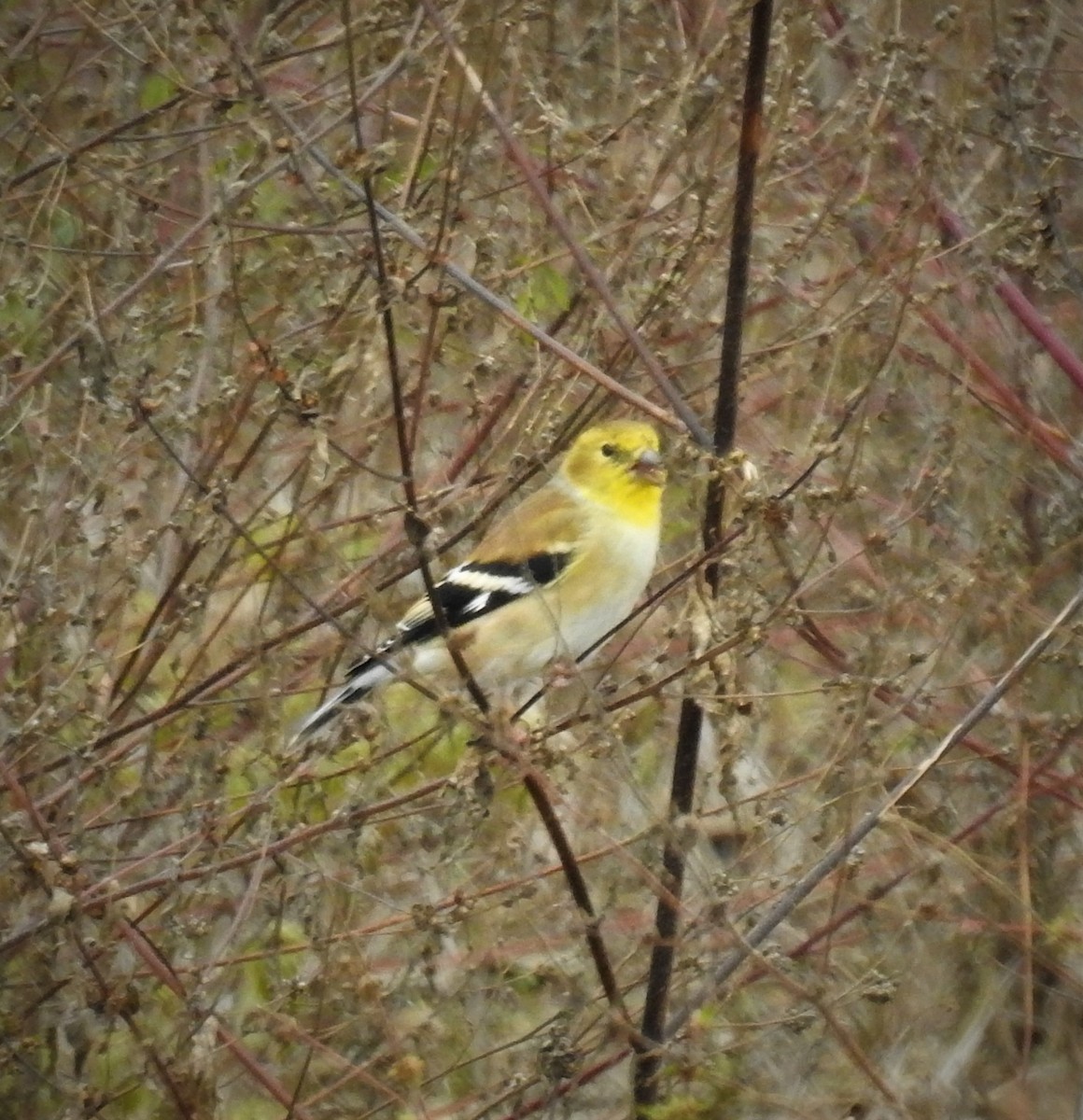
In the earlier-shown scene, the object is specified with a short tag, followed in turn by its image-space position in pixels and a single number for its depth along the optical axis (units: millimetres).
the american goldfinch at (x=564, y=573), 8641
